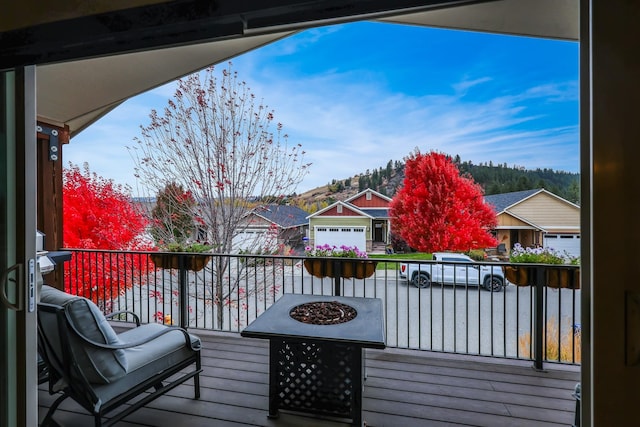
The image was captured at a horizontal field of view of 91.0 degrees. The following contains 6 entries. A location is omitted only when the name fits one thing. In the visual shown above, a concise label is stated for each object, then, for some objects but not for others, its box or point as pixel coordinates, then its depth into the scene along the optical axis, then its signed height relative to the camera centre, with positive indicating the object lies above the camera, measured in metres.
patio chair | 1.84 -0.90
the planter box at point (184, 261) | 3.94 -0.60
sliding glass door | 1.37 -0.14
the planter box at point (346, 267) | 3.53 -0.62
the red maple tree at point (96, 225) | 5.08 -0.20
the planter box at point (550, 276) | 2.93 -0.61
